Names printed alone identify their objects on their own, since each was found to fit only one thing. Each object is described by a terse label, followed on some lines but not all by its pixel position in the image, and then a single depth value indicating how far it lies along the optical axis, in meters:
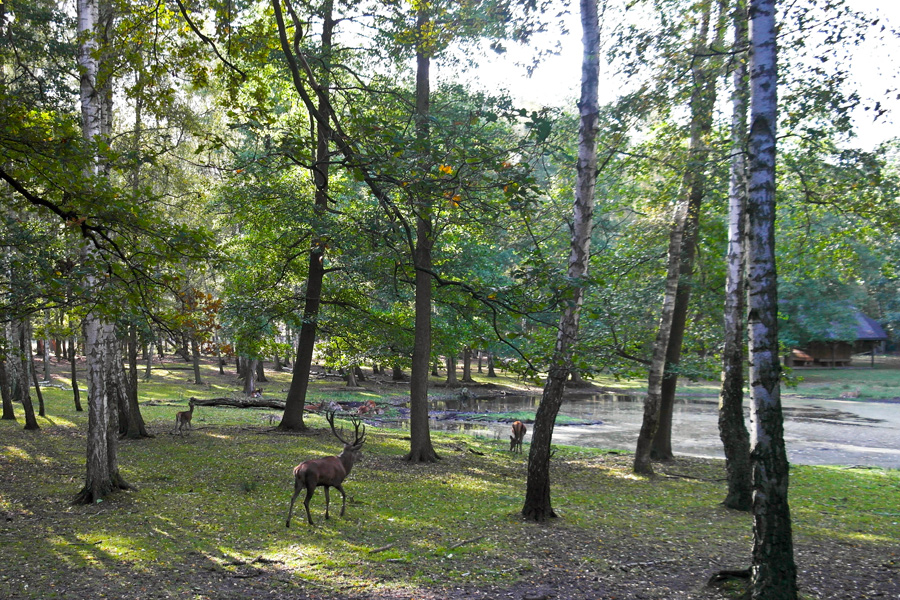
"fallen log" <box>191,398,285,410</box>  22.81
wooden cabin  50.81
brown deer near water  17.44
